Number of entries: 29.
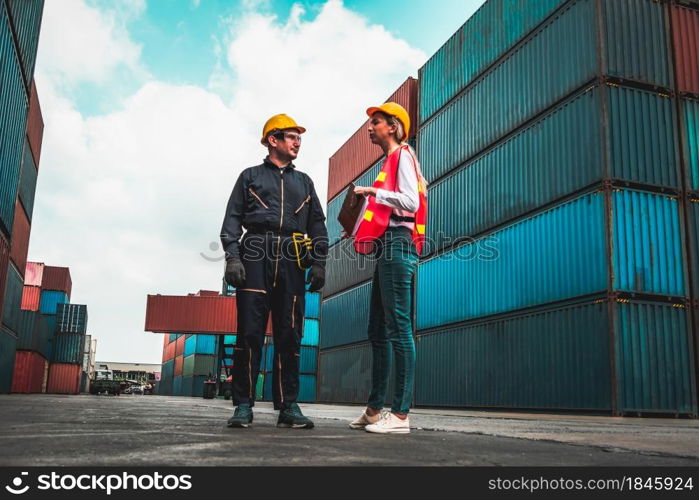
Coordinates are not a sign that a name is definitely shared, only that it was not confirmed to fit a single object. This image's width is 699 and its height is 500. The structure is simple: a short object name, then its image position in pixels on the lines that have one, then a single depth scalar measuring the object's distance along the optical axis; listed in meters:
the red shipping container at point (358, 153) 22.12
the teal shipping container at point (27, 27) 12.73
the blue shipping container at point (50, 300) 45.53
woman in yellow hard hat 4.17
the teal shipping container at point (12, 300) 23.25
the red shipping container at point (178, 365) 59.97
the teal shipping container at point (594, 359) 11.90
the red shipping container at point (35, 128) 24.28
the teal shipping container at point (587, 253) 12.45
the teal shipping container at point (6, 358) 22.57
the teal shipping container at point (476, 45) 16.14
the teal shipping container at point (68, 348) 46.09
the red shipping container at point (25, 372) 34.75
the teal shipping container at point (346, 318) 23.30
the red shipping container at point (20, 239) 23.94
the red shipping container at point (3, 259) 14.15
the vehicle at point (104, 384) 43.00
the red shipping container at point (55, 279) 46.00
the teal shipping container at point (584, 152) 13.06
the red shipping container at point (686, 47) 14.11
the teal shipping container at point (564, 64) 13.70
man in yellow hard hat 4.31
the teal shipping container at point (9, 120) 12.14
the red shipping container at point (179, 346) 60.41
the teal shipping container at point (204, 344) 52.00
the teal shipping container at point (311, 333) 36.88
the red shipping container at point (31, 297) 41.62
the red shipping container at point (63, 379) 45.31
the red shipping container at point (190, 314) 30.05
